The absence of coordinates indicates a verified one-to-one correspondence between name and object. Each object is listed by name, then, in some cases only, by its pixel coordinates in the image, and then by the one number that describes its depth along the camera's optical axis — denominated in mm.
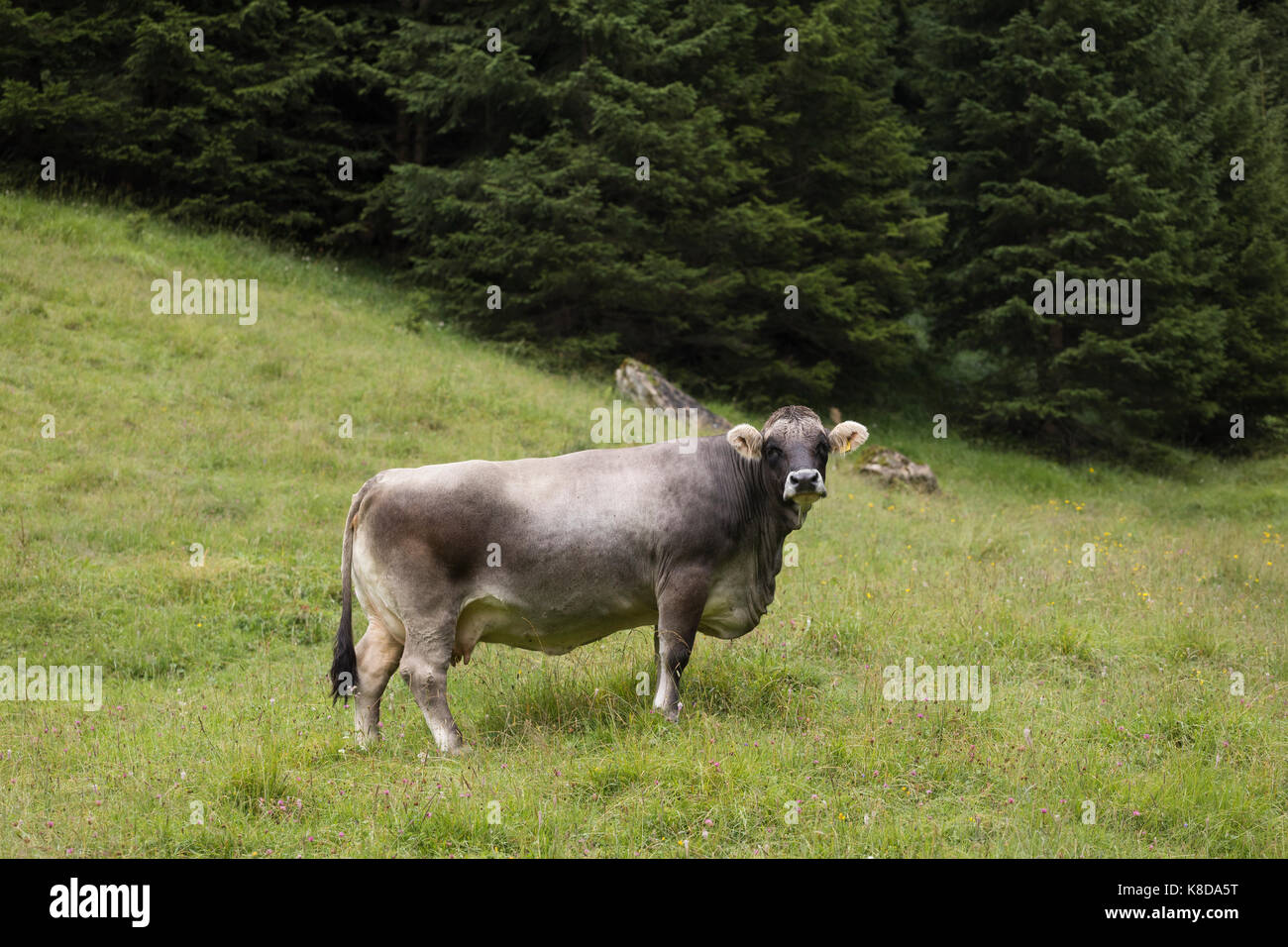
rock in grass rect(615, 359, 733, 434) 19344
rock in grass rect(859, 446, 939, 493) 18156
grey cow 7109
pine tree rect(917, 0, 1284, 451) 25781
